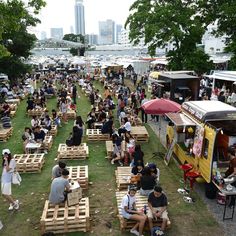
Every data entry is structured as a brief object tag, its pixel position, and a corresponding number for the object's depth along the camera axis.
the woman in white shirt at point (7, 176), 6.52
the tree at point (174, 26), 20.66
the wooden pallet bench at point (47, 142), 10.45
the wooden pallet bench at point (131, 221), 5.85
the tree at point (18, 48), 21.80
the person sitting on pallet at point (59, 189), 6.22
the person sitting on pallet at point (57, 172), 6.95
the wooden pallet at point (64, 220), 5.76
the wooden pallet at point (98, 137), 11.63
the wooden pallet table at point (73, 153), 9.71
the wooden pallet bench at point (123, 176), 7.52
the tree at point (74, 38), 96.95
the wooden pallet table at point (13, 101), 18.45
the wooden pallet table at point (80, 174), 7.66
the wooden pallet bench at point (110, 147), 9.37
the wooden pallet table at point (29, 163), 8.71
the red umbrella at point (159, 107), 10.08
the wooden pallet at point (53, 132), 12.17
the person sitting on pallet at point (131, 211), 5.70
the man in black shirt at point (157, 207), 5.69
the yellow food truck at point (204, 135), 7.03
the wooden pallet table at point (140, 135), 11.45
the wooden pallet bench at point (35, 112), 15.80
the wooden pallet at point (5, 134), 11.74
